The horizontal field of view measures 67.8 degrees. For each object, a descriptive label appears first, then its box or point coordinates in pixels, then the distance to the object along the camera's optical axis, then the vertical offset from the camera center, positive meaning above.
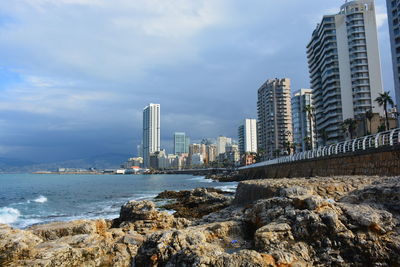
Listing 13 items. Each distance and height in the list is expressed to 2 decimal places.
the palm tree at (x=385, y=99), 71.62 +15.75
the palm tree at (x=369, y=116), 79.38 +13.03
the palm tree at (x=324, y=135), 102.60 +10.83
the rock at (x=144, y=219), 15.06 -2.72
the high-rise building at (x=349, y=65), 108.06 +37.08
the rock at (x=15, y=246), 9.06 -2.37
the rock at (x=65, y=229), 11.70 -2.37
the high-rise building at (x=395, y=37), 77.31 +33.40
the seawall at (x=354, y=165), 22.89 +0.07
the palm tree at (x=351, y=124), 84.88 +11.78
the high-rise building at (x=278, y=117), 193.75 +32.57
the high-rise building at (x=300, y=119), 149.75 +24.31
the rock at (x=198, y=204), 24.96 -3.55
